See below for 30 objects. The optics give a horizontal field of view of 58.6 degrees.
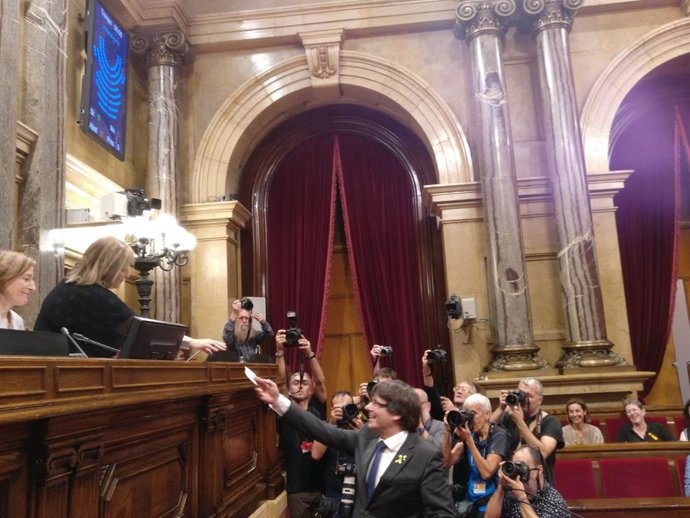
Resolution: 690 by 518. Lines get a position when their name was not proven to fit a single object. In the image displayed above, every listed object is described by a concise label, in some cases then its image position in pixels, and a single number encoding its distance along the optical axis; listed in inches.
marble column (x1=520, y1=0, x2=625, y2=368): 239.9
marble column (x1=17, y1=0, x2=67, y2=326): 175.5
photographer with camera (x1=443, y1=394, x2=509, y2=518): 111.9
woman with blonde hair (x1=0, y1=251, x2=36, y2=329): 101.0
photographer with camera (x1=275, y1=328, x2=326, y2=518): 134.6
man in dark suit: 87.6
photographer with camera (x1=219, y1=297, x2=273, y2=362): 182.4
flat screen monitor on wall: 222.5
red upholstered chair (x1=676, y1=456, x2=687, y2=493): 144.7
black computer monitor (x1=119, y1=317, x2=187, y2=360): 90.8
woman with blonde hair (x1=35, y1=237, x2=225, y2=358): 96.0
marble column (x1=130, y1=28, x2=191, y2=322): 266.2
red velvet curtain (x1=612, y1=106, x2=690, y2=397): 297.0
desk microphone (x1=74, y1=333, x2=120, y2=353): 88.7
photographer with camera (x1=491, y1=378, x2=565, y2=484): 128.0
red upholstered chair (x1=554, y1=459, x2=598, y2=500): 146.3
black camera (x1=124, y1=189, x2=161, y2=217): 209.8
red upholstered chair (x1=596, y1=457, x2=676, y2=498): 145.2
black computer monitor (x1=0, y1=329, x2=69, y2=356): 66.2
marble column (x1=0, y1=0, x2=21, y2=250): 158.6
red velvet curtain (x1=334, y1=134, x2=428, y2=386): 296.0
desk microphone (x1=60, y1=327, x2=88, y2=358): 80.7
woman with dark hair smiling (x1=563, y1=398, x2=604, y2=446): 183.3
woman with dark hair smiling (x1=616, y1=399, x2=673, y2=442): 187.3
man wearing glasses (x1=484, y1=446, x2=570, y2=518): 105.0
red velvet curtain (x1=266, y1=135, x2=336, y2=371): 303.7
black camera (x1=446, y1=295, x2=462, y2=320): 233.3
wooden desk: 61.0
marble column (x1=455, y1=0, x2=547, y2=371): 241.1
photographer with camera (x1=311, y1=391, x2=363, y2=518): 91.4
